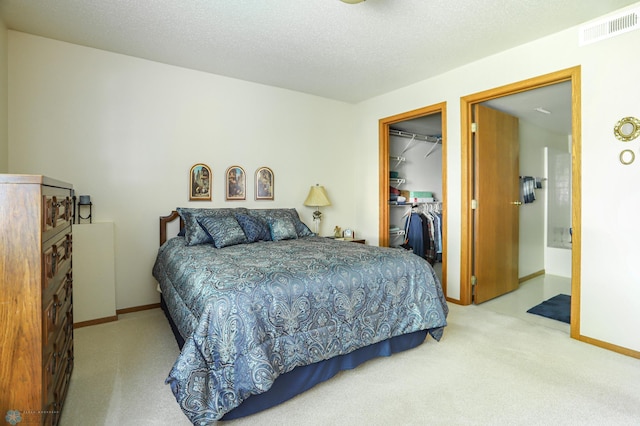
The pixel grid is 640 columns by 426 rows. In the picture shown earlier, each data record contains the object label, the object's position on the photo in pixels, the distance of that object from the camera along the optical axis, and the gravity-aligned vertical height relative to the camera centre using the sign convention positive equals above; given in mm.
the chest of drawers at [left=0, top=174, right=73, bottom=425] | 1056 -275
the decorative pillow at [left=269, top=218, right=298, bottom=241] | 3326 -165
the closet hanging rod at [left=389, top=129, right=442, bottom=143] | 4865 +1214
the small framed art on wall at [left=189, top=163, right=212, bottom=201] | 3543 +348
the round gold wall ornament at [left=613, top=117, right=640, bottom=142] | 2326 +596
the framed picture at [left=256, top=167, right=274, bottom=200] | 3977 +376
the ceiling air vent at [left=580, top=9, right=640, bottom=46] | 2324 +1365
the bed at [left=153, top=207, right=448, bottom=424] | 1528 -572
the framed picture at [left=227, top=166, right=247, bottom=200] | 3768 +353
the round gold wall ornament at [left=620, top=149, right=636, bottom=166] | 2357 +398
